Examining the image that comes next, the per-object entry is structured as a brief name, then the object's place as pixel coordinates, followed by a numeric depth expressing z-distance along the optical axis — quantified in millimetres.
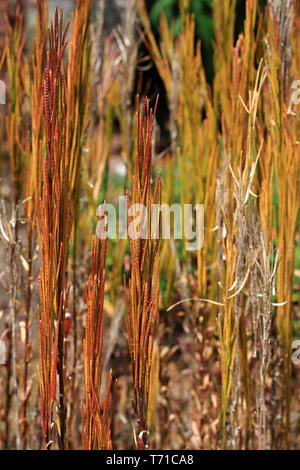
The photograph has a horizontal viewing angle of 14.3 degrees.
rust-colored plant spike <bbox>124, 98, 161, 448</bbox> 905
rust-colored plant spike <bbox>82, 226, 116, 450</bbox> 909
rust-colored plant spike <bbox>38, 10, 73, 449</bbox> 911
